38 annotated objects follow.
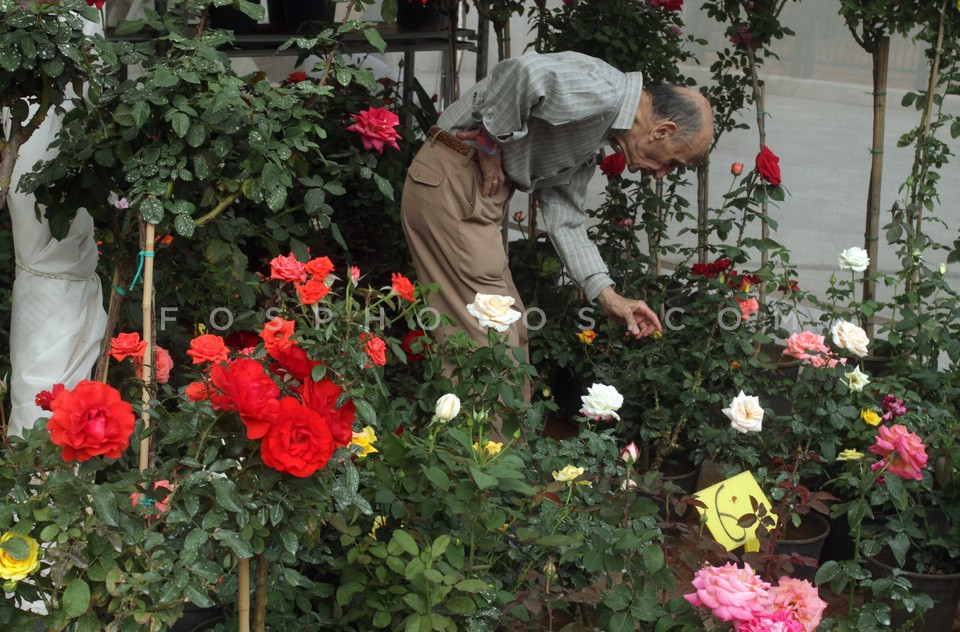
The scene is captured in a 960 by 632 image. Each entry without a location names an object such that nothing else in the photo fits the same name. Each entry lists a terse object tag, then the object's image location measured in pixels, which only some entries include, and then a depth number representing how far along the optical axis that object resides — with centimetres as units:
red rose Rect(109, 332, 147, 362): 175
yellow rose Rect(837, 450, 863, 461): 215
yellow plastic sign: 192
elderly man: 223
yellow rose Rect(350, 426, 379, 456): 157
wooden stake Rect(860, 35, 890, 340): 321
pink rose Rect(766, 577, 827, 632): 132
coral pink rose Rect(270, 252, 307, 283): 162
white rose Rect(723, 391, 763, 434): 206
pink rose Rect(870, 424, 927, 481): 180
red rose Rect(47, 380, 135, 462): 111
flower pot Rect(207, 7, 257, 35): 329
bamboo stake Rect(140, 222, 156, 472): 161
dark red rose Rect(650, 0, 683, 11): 332
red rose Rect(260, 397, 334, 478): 115
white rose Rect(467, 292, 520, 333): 181
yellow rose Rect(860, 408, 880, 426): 228
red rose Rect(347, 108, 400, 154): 217
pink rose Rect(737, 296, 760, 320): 265
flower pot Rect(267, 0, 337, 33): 349
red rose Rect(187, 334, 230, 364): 160
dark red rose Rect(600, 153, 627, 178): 304
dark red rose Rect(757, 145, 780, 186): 254
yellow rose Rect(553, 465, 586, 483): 164
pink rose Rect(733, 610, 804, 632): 128
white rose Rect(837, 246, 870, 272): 247
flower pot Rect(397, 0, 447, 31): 354
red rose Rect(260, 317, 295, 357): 135
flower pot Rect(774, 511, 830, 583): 230
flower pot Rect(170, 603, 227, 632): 175
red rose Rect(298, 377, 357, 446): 123
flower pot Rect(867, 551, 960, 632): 219
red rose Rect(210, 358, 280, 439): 114
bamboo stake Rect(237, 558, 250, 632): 132
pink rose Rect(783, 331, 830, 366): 238
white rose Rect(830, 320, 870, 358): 226
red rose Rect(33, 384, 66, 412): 137
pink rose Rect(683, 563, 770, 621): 129
